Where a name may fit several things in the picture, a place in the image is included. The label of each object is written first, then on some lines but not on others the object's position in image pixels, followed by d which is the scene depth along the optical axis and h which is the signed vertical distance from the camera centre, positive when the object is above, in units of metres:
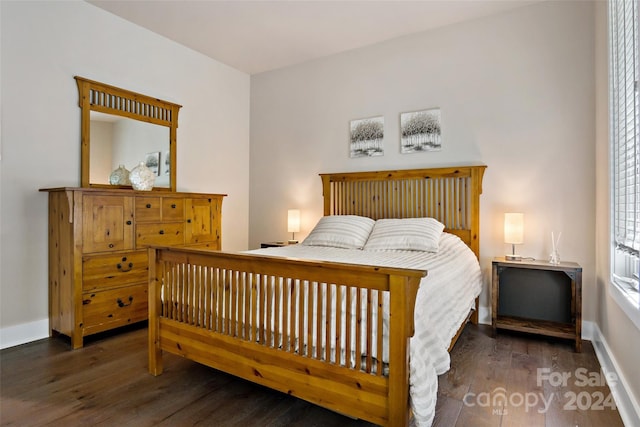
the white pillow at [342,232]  3.28 -0.20
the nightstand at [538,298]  2.67 -0.75
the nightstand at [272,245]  4.07 -0.38
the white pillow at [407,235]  2.99 -0.21
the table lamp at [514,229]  2.99 -0.15
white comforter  1.46 -0.49
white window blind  1.75 +0.36
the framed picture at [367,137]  3.91 +0.82
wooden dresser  2.69 -0.32
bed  1.44 -0.56
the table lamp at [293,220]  4.25 -0.10
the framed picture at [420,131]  3.57 +0.81
